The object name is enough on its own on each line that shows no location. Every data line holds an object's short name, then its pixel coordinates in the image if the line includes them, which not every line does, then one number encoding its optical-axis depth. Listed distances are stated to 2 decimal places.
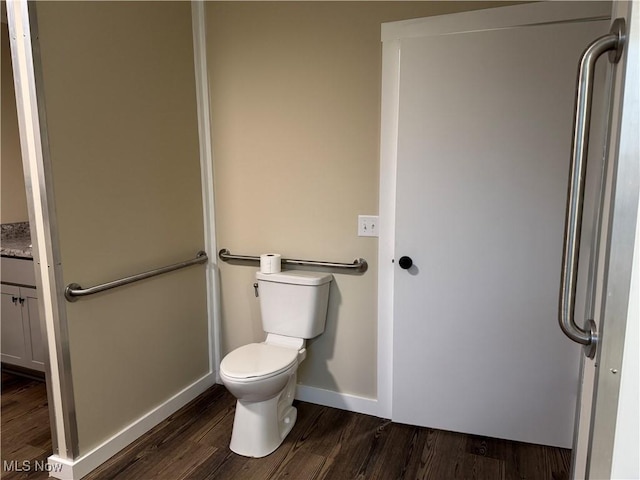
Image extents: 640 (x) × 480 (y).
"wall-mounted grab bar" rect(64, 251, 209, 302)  1.83
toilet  2.00
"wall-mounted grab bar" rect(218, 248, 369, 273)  2.30
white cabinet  2.57
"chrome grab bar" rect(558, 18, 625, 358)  0.81
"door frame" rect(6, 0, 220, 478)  1.67
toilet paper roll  2.38
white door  1.89
